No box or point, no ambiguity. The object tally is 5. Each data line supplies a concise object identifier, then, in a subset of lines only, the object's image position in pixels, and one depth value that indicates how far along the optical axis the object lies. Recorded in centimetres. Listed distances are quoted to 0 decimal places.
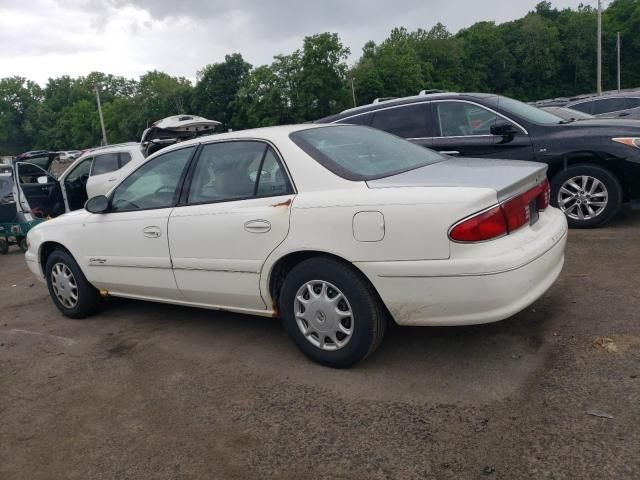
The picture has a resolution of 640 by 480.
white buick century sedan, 291
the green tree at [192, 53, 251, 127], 6594
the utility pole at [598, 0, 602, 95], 3249
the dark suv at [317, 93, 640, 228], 585
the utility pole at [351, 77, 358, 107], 5838
